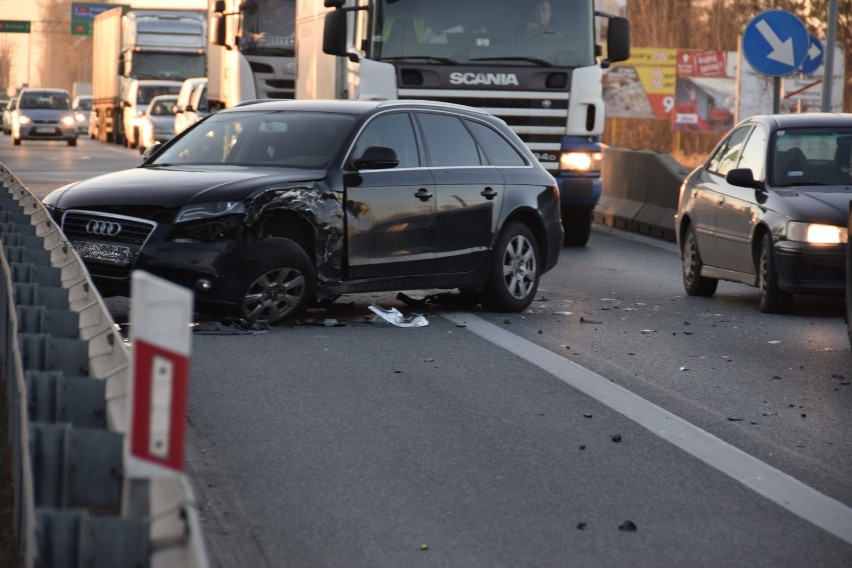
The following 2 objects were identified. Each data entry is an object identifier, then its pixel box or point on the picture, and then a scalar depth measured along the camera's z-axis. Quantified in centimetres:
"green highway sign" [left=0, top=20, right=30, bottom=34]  13362
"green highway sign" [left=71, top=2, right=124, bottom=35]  13525
